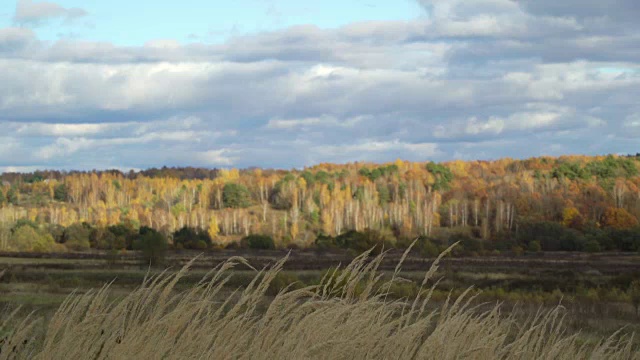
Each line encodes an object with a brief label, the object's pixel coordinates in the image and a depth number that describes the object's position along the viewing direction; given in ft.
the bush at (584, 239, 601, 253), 301.84
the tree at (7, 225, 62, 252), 291.79
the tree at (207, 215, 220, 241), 470.72
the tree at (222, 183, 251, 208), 590.14
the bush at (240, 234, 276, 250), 345.72
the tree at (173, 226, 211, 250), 326.44
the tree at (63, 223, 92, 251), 310.86
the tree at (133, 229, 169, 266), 206.59
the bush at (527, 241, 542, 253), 321.67
